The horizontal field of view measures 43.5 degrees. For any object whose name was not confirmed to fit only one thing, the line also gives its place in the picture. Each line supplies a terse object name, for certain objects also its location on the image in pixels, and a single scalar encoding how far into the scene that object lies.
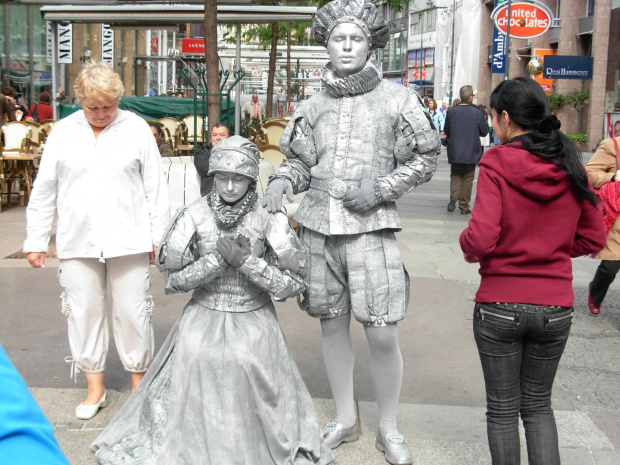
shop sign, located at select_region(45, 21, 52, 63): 23.63
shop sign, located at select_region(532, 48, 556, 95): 26.17
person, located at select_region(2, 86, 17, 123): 13.09
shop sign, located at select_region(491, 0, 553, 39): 20.31
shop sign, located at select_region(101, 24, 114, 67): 24.56
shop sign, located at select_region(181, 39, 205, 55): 24.06
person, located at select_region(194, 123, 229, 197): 6.93
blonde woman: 3.86
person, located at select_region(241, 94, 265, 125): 22.21
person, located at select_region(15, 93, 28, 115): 15.23
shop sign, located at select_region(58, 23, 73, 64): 14.07
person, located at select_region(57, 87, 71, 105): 15.77
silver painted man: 3.47
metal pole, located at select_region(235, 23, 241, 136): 11.29
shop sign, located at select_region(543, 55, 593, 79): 20.74
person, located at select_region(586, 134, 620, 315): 5.86
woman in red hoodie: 2.88
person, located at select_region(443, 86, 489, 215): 11.91
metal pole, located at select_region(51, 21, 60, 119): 13.02
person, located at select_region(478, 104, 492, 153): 14.65
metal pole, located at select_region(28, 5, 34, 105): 23.17
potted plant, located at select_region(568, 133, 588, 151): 22.98
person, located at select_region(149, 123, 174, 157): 9.58
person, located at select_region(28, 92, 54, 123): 15.30
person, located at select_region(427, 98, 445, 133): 23.03
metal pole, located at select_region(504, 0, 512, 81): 20.22
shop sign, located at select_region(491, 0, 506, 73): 29.65
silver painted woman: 3.22
